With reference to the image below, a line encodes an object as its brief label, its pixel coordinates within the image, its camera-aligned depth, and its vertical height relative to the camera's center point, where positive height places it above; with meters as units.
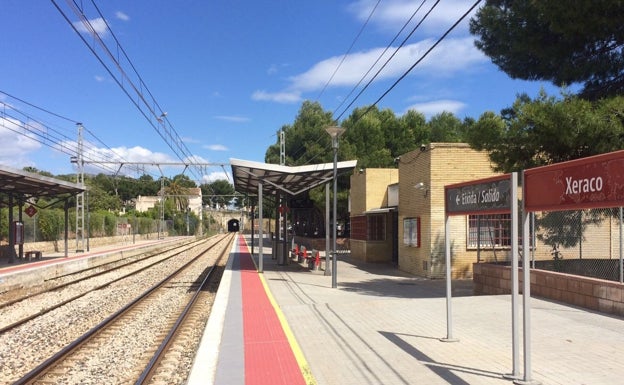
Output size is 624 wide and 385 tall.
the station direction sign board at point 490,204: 5.57 +0.14
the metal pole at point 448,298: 7.45 -1.15
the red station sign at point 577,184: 4.29 +0.28
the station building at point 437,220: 17.84 -0.15
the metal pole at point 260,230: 18.78 -0.52
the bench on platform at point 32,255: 26.00 -2.00
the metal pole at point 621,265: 9.10 -0.85
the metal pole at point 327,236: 18.08 -0.70
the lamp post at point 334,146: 14.54 +1.95
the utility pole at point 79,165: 31.00 +2.93
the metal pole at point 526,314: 5.26 -0.98
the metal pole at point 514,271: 5.54 -0.58
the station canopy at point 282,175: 18.50 +1.52
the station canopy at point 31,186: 19.20 +1.27
